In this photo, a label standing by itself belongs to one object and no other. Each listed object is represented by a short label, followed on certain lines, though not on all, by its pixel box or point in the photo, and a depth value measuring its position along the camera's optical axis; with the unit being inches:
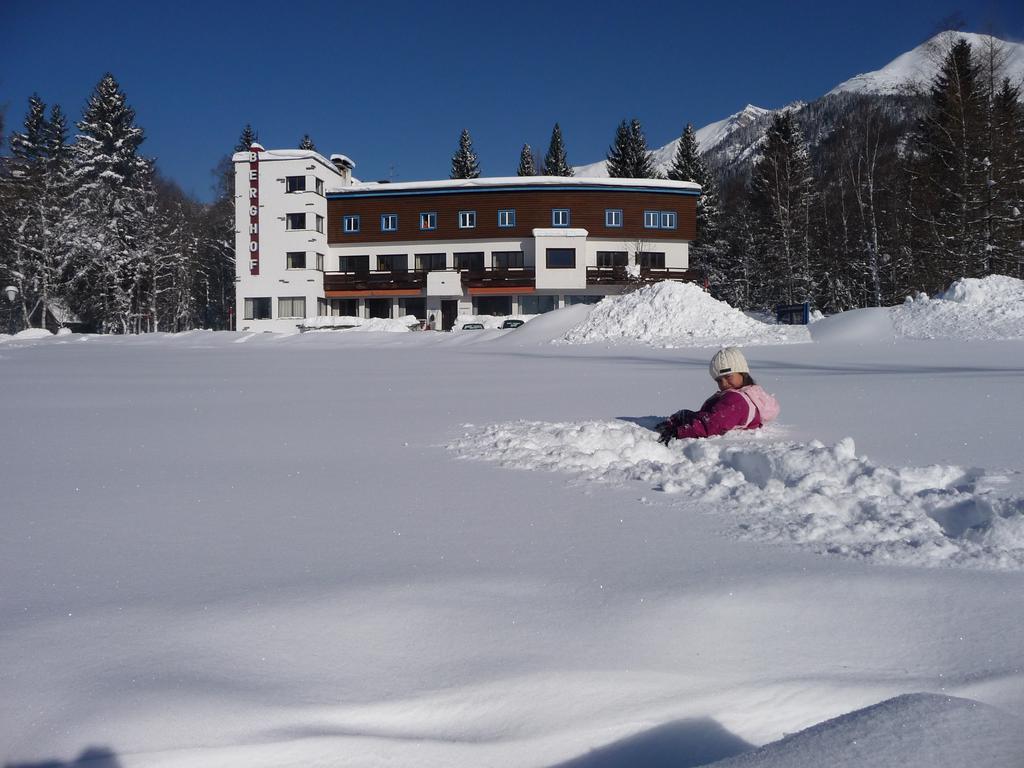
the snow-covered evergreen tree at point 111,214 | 1674.5
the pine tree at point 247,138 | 2559.1
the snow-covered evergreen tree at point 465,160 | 2391.7
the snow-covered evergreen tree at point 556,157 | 2459.4
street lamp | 1588.3
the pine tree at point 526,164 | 2522.1
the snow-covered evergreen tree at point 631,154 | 2207.2
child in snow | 197.8
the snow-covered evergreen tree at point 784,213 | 1546.5
